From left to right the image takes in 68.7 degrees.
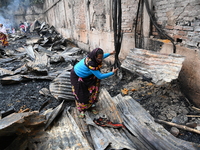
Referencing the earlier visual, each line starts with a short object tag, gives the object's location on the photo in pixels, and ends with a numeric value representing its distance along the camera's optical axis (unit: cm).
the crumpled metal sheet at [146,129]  211
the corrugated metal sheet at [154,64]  288
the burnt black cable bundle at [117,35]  410
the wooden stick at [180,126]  244
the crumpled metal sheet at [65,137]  215
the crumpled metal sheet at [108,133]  213
